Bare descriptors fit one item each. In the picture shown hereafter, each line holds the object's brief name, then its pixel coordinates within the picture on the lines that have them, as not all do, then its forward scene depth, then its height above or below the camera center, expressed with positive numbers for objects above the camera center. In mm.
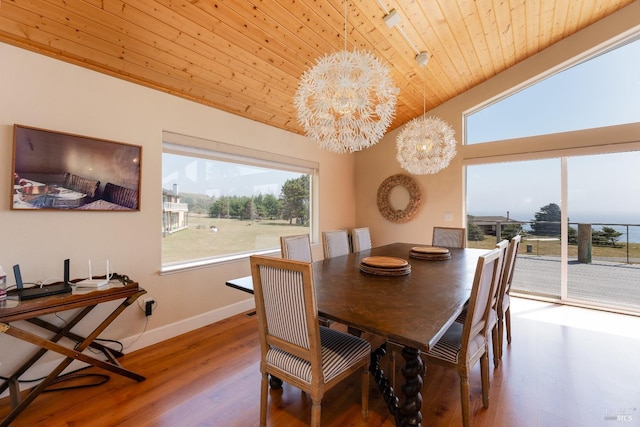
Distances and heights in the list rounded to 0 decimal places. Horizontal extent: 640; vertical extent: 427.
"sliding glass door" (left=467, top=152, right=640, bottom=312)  3373 -142
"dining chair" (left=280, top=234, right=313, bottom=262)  2463 -308
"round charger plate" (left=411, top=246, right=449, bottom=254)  2695 -370
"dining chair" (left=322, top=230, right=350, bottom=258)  3045 -336
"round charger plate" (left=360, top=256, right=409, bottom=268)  2109 -389
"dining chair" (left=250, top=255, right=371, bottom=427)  1312 -657
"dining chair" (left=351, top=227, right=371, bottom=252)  3454 -330
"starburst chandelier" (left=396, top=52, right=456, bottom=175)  2881 +709
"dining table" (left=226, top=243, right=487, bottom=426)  1208 -474
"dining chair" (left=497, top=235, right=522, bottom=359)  2179 -580
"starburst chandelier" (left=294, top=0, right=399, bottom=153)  1665 +706
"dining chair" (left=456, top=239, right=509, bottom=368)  1852 -746
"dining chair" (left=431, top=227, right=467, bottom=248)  3559 -319
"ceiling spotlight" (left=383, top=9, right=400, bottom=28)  2426 +1706
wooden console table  1576 -724
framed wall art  1904 +326
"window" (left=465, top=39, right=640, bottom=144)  3303 +1427
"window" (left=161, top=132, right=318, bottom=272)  2885 +180
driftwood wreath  4590 +228
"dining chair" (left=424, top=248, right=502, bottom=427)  1480 -761
